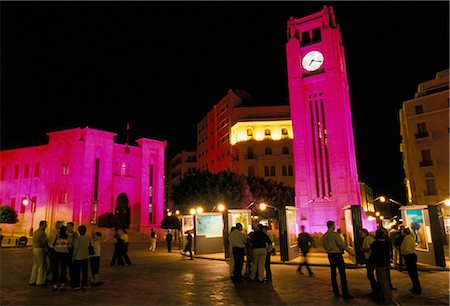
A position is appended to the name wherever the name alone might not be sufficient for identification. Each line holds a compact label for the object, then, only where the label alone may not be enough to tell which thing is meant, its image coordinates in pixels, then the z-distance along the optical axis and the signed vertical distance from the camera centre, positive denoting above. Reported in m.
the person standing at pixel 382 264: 7.86 -1.02
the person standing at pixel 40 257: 10.29 -0.86
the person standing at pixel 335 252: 8.68 -0.79
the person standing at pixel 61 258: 9.65 -0.85
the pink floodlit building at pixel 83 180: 44.00 +6.65
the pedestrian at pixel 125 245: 15.86 -0.85
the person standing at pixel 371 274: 8.24 -1.34
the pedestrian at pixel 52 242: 10.13 -0.40
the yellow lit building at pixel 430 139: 38.31 +9.55
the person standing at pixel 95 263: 10.44 -1.11
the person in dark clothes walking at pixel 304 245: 12.70 -0.87
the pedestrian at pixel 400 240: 11.26 -0.67
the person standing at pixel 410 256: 9.09 -1.02
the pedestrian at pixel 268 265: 10.98 -1.37
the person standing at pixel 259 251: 10.85 -0.89
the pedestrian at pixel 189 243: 19.58 -1.02
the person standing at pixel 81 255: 9.60 -0.77
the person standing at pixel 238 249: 11.04 -0.83
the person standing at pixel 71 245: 9.62 -0.51
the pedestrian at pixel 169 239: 24.45 -0.97
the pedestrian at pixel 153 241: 26.38 -1.14
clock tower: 32.12 +9.72
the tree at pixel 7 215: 40.56 +1.82
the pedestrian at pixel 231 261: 11.59 -1.28
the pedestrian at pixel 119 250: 15.70 -1.06
